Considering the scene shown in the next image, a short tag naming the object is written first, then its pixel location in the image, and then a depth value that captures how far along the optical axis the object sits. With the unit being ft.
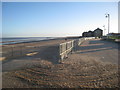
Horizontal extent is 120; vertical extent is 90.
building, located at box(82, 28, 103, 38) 371.02
